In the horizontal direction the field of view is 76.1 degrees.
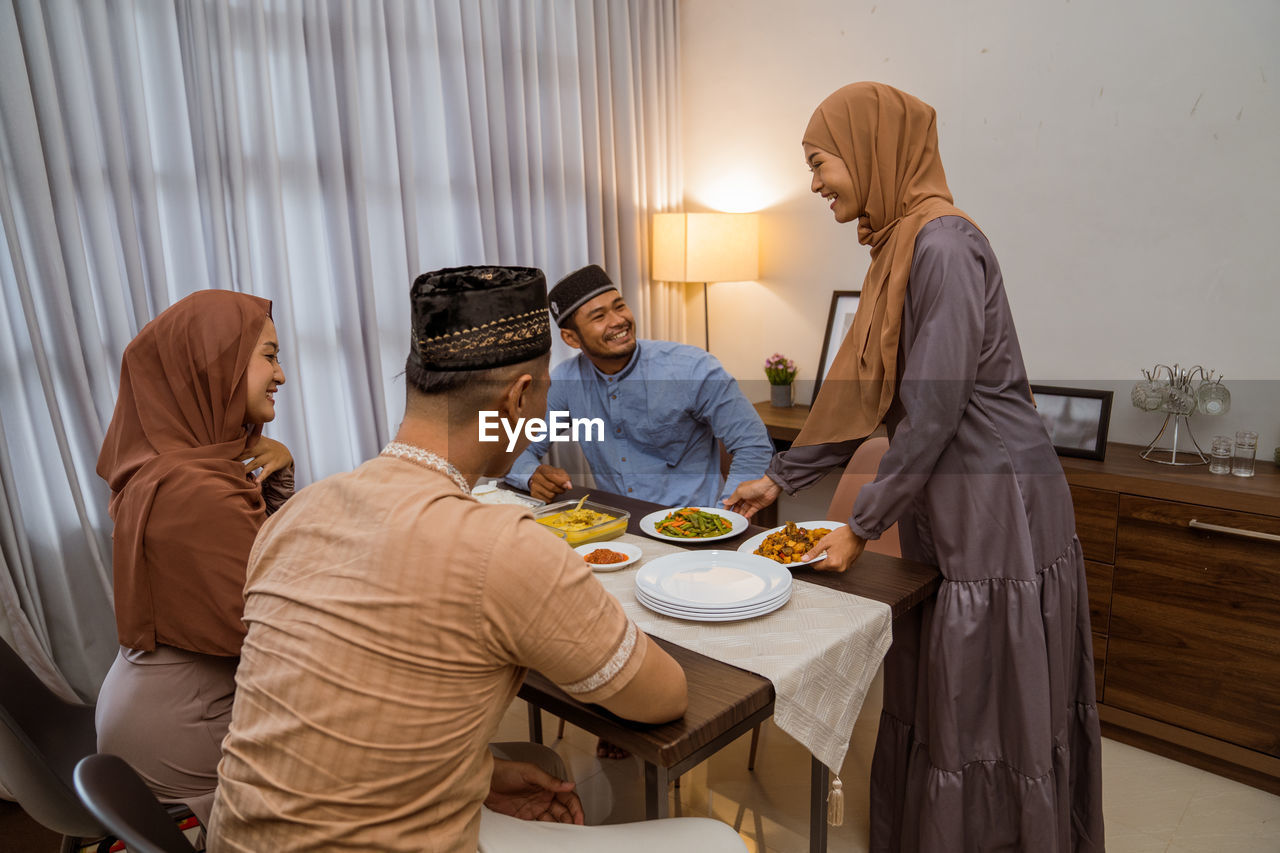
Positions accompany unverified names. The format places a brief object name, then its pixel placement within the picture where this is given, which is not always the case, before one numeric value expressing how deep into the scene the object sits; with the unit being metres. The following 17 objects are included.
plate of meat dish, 1.67
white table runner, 1.32
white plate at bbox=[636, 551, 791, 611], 1.47
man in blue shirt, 2.63
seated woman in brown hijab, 1.48
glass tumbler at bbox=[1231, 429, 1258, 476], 2.38
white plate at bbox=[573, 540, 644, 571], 1.68
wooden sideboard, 2.24
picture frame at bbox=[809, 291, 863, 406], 3.58
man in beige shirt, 0.92
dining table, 1.14
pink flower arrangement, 3.77
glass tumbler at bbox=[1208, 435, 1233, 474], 2.44
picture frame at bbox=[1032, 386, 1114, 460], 2.63
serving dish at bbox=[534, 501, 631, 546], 1.83
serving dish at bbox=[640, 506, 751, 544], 1.85
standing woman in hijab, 1.59
